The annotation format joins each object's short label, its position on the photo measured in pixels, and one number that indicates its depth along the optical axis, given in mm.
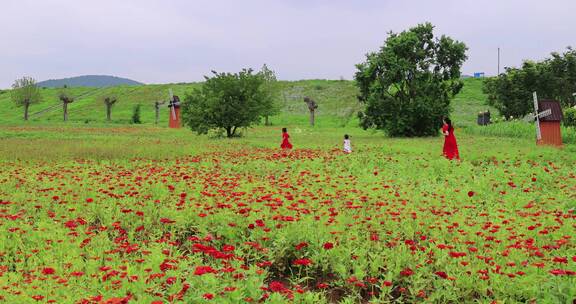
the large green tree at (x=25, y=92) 77062
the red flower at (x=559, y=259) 5734
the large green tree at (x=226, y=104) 36906
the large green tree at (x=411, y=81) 40656
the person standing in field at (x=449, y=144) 20297
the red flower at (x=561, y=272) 5286
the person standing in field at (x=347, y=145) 22305
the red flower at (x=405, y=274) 5960
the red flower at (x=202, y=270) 4852
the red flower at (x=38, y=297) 4709
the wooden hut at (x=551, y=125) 29172
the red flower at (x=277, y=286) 4654
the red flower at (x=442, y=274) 5648
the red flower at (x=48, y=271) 5314
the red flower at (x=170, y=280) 5152
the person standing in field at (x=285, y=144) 25633
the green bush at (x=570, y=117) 35509
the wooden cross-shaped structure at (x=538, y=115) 28594
